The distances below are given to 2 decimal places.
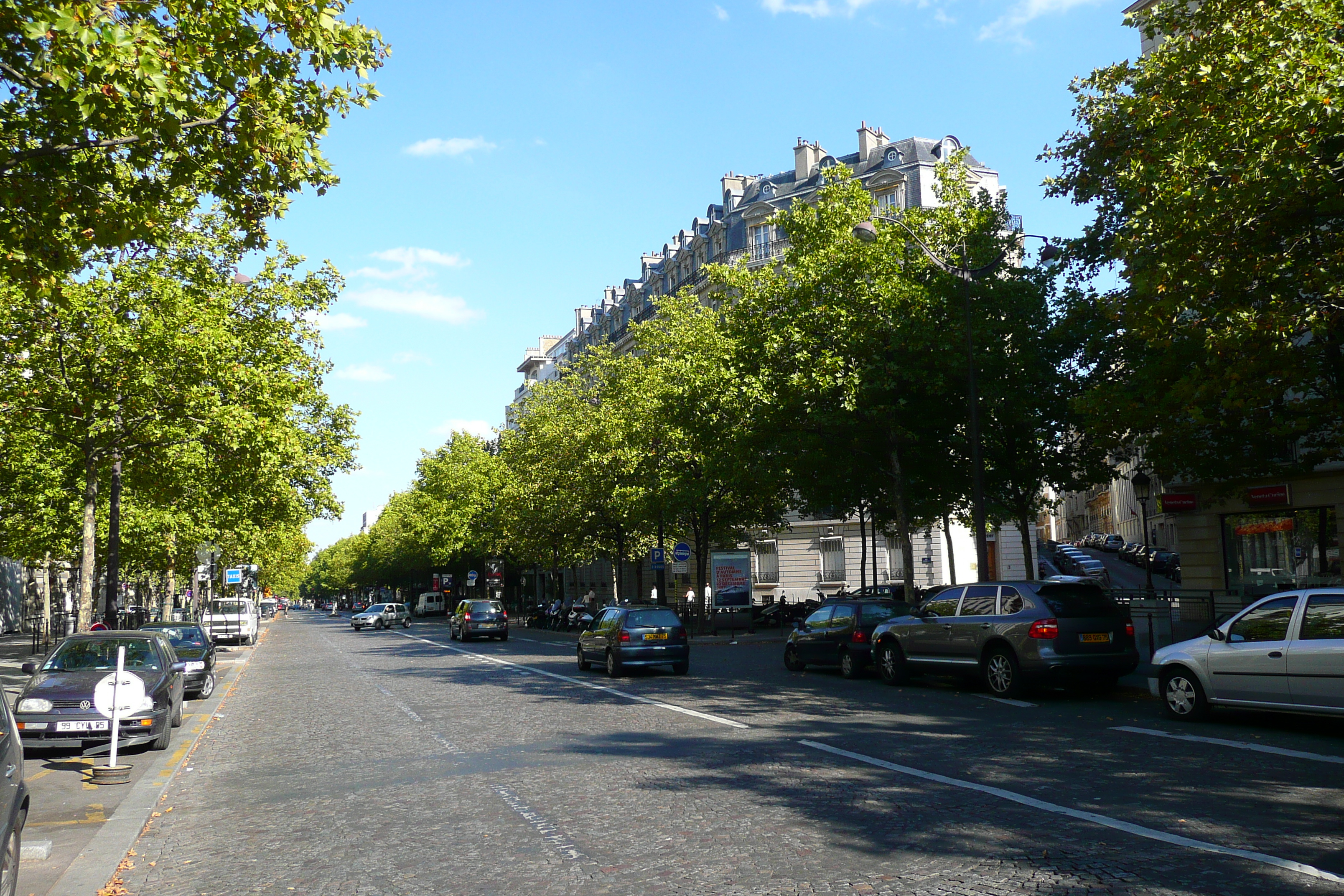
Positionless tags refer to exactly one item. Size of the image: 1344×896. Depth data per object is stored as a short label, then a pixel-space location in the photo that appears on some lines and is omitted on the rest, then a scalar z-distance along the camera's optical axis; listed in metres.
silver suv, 14.79
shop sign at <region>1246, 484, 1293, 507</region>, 26.77
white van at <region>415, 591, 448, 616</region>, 86.50
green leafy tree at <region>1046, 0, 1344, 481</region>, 13.25
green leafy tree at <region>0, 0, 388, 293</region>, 8.95
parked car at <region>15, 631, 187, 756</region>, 12.29
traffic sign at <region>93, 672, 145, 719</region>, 11.34
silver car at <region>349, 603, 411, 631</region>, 65.62
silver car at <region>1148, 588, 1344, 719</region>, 10.71
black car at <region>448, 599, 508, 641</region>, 40.59
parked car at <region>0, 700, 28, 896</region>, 5.42
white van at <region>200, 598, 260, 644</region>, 46.00
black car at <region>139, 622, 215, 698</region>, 19.95
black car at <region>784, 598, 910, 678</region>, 19.56
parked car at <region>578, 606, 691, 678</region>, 21.48
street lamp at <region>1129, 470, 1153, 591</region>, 25.92
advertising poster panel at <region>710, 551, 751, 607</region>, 35.47
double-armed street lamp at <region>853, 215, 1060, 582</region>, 21.14
